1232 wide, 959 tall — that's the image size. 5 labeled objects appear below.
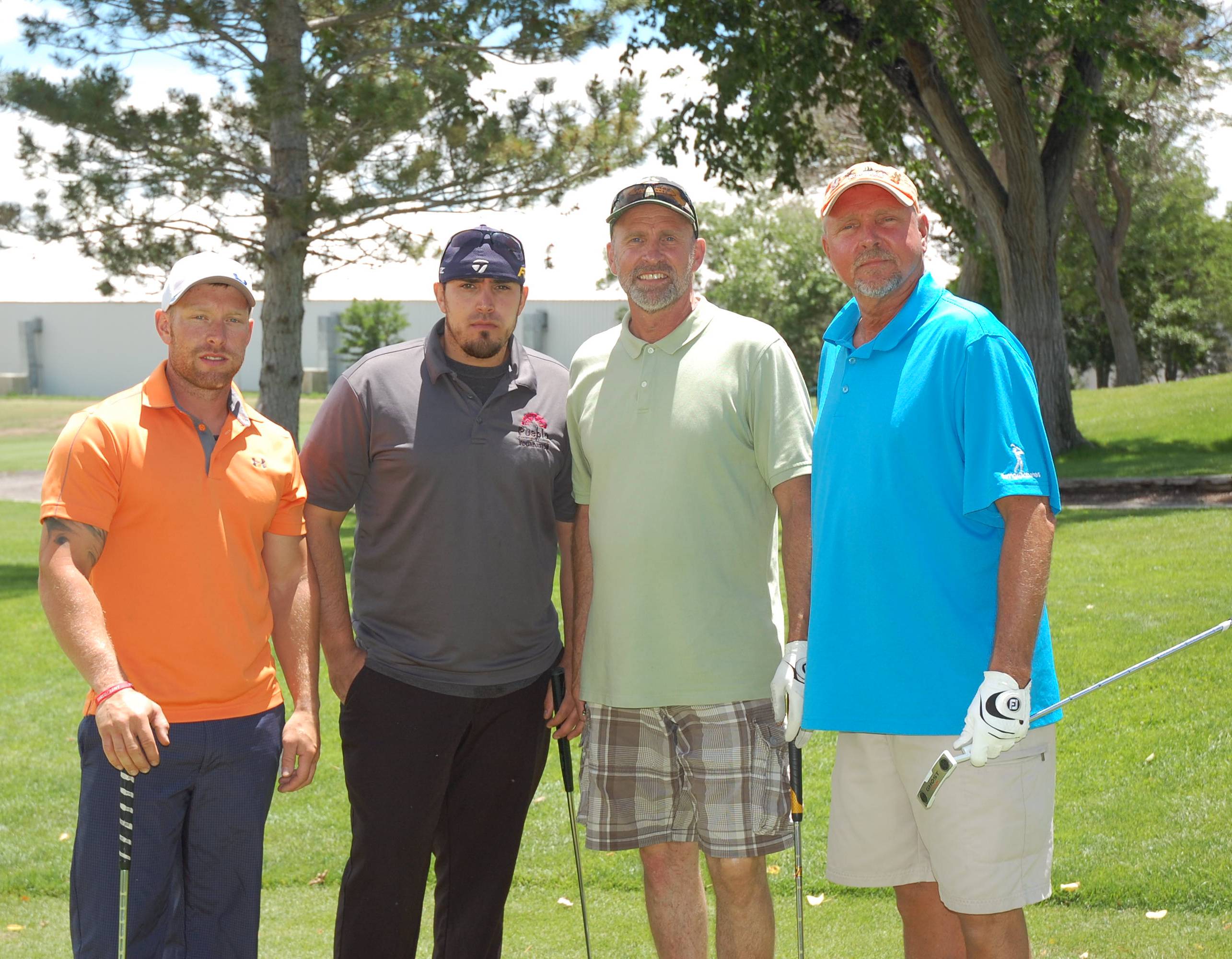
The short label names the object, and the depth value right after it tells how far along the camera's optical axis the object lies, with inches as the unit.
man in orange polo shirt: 125.1
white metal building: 2412.6
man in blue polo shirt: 119.6
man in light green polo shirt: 142.3
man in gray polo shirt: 145.7
